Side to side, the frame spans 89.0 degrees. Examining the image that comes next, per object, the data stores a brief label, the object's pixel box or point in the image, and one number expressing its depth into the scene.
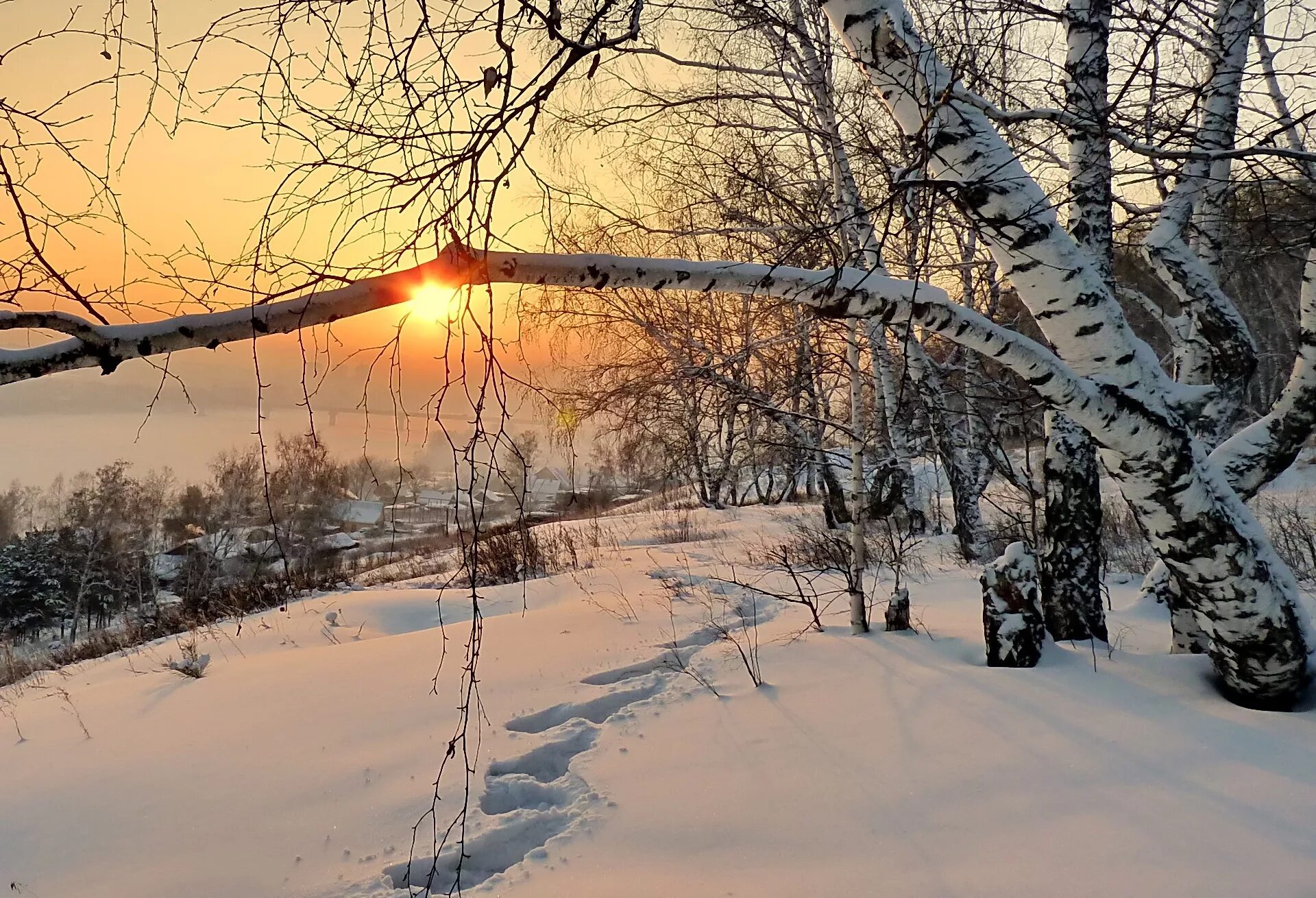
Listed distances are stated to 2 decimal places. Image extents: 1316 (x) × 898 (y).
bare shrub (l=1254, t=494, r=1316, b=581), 6.10
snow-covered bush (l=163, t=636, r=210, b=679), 4.65
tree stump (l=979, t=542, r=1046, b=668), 3.29
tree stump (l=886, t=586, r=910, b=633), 4.13
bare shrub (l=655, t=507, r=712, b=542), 10.98
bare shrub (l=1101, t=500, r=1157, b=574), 6.86
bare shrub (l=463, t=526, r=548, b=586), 8.51
